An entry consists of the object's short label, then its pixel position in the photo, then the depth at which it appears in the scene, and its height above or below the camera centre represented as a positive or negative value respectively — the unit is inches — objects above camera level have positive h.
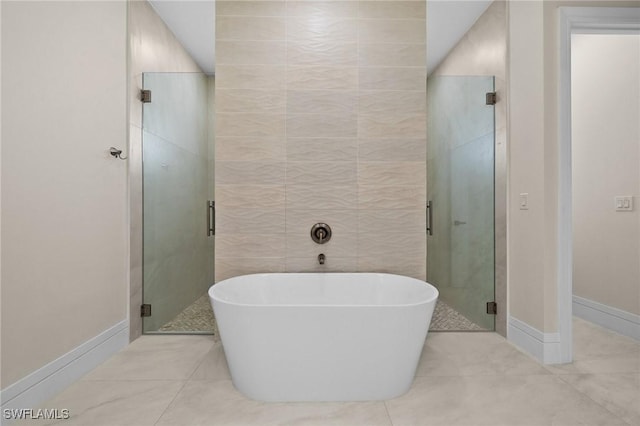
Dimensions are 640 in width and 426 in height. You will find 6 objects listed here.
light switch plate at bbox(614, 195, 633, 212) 99.5 +3.7
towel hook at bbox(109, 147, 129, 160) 86.3 +16.1
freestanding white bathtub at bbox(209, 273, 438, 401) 62.1 -24.8
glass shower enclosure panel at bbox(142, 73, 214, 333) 104.3 +4.4
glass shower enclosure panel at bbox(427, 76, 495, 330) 104.9 +7.4
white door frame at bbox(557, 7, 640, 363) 81.4 +19.4
